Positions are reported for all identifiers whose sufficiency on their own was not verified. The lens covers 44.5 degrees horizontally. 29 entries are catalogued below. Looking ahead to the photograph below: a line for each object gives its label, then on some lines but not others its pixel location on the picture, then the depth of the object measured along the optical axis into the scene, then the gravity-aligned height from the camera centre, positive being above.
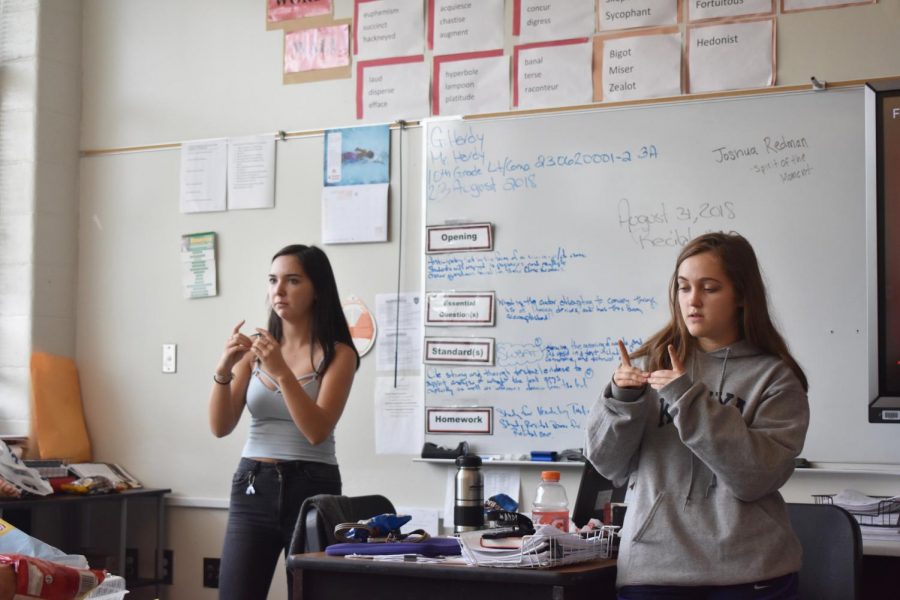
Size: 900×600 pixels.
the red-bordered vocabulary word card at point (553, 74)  3.93 +0.96
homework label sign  3.93 -0.29
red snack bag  1.81 -0.42
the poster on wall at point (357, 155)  4.18 +0.70
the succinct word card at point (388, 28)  4.19 +1.19
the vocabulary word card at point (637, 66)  3.79 +0.96
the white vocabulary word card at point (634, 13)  3.81 +1.15
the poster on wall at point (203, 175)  4.46 +0.66
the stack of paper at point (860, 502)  2.94 -0.43
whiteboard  3.52 +0.37
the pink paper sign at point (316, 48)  4.31 +1.14
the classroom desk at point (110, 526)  4.33 -0.79
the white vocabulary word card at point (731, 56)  3.67 +0.97
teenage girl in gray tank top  2.86 -0.18
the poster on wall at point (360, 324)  4.16 +0.05
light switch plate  4.52 -0.09
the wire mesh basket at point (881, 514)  2.92 -0.45
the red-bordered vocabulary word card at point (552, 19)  3.94 +1.16
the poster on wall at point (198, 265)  4.46 +0.29
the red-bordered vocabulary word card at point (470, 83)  4.04 +0.95
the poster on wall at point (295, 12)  4.36 +1.30
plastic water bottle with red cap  2.26 -0.36
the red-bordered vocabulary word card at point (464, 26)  4.07 +1.17
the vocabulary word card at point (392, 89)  4.16 +0.95
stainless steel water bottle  2.33 -0.33
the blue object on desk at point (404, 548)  2.05 -0.40
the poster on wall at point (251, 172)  4.38 +0.66
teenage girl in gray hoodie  1.87 -0.17
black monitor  3.05 +0.27
